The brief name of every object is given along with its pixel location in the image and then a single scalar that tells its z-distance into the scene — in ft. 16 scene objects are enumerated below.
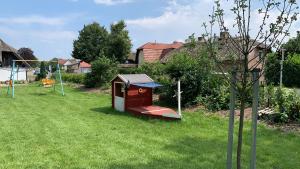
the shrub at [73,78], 76.11
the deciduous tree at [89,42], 166.28
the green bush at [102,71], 58.34
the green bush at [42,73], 97.93
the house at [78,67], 164.01
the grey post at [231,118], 10.09
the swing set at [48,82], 56.08
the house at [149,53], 113.13
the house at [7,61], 102.39
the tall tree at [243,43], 9.29
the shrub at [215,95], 31.84
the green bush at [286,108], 25.32
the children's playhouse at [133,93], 32.63
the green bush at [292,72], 68.62
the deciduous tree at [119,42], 126.06
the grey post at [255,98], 9.82
